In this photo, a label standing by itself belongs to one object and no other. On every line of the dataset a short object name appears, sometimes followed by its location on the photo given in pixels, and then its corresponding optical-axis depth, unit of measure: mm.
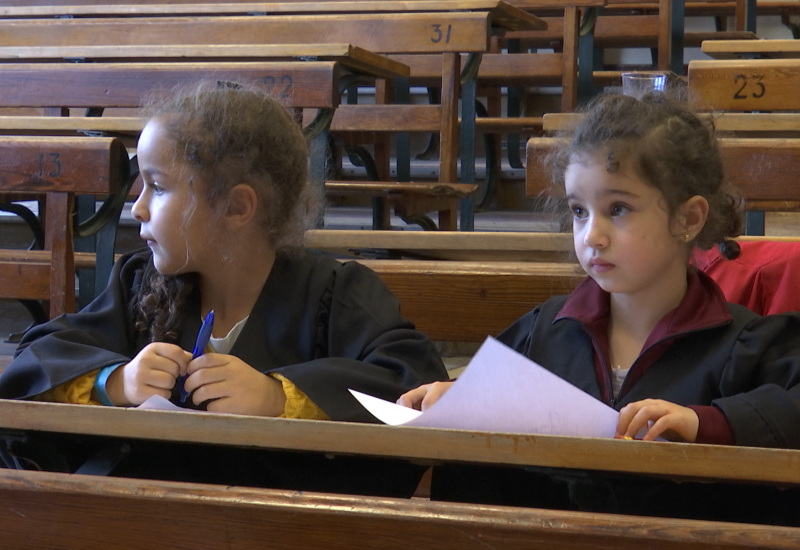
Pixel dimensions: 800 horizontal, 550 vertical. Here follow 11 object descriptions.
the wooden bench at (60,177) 3141
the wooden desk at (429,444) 2352
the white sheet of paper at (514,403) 2417
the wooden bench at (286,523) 2332
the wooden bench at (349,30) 4343
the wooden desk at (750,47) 4110
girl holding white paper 2613
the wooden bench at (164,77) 3462
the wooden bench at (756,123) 3251
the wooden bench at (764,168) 2953
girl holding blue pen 2675
